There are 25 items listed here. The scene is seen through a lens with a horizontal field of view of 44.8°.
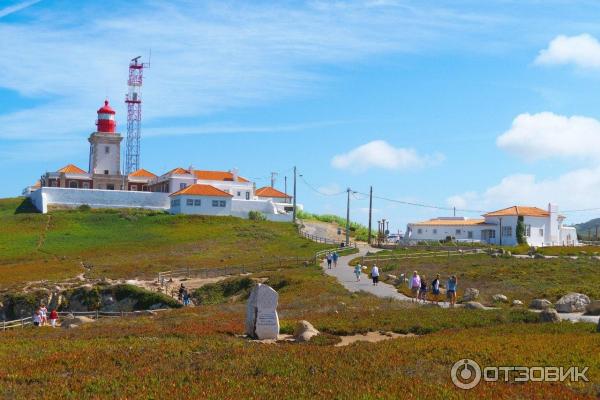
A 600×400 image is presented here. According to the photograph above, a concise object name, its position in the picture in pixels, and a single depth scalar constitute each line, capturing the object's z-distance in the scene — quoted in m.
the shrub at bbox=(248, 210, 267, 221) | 98.00
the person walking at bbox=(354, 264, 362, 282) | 48.60
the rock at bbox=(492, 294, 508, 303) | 34.53
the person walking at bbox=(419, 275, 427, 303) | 35.47
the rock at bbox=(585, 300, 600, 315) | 28.80
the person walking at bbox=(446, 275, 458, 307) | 33.50
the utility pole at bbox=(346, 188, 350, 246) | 83.38
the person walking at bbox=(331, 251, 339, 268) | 59.54
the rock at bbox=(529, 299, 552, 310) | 31.26
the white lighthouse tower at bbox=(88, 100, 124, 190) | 107.25
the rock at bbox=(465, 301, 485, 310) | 30.50
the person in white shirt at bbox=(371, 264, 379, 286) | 44.47
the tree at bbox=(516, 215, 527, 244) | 86.31
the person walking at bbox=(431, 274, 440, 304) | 36.56
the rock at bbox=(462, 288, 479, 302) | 35.59
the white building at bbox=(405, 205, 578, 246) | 89.31
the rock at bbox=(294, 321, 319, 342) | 22.23
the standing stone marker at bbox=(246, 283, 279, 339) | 23.17
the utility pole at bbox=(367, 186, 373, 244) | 92.12
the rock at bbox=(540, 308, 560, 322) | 25.69
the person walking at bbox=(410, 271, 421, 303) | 35.50
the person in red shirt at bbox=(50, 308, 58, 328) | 36.11
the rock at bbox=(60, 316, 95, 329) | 33.28
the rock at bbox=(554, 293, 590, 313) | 30.73
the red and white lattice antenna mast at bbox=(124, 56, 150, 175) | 107.00
